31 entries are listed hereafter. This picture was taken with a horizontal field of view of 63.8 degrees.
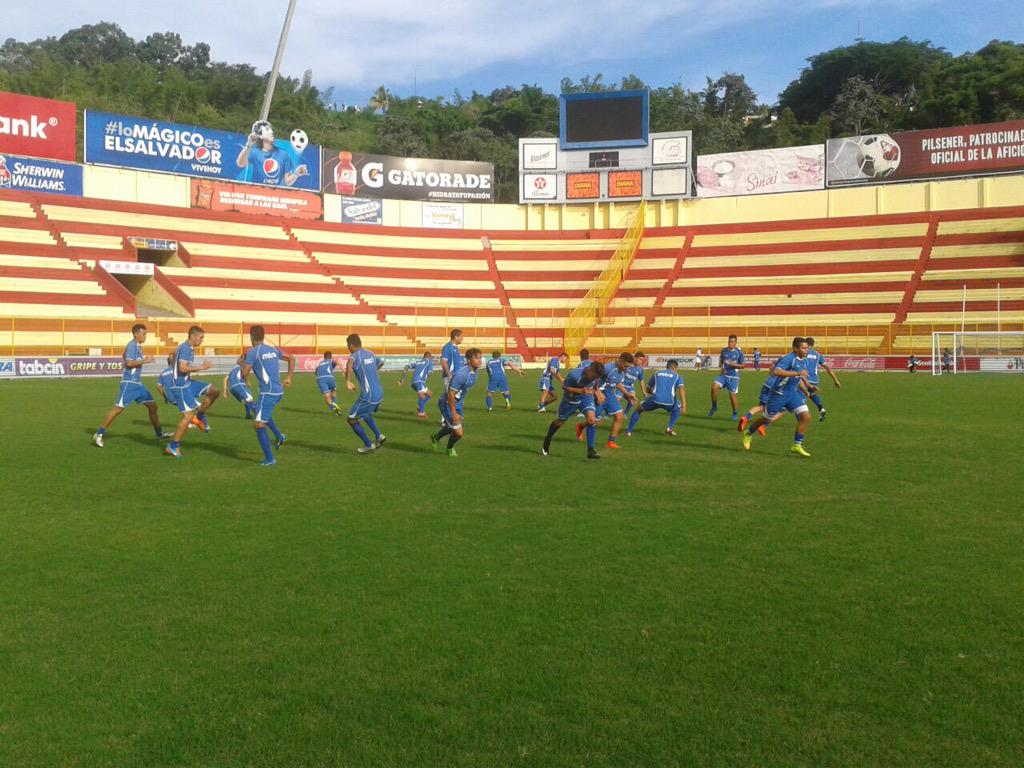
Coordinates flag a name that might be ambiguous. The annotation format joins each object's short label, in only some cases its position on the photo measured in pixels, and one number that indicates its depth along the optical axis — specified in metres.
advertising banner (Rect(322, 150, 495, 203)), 58.91
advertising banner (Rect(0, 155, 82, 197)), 46.84
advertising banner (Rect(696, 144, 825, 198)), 56.22
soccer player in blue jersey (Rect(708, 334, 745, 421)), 18.80
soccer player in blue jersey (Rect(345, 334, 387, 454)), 13.18
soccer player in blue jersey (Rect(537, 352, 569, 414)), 21.03
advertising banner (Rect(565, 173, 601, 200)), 59.78
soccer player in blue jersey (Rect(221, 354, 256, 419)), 15.48
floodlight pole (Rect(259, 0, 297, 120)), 53.28
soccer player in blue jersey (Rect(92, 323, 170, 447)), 14.18
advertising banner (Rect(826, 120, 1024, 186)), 53.25
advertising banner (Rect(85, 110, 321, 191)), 50.28
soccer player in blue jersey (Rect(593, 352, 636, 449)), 13.91
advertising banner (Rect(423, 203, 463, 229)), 60.81
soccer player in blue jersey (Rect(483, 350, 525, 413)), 22.56
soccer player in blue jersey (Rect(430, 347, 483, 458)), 13.02
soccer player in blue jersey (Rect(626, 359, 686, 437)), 16.38
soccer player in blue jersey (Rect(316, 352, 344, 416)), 20.09
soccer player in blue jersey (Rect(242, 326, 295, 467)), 12.30
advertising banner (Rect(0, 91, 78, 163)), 46.84
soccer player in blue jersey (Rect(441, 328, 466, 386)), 16.23
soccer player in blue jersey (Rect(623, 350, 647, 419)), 17.06
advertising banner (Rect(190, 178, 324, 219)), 53.38
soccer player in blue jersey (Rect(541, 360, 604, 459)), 12.97
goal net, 41.75
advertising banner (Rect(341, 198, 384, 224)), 58.94
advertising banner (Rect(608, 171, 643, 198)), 59.22
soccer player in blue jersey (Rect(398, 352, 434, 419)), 18.44
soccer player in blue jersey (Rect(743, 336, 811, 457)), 13.44
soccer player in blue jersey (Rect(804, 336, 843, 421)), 17.99
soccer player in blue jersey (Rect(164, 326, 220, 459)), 13.16
